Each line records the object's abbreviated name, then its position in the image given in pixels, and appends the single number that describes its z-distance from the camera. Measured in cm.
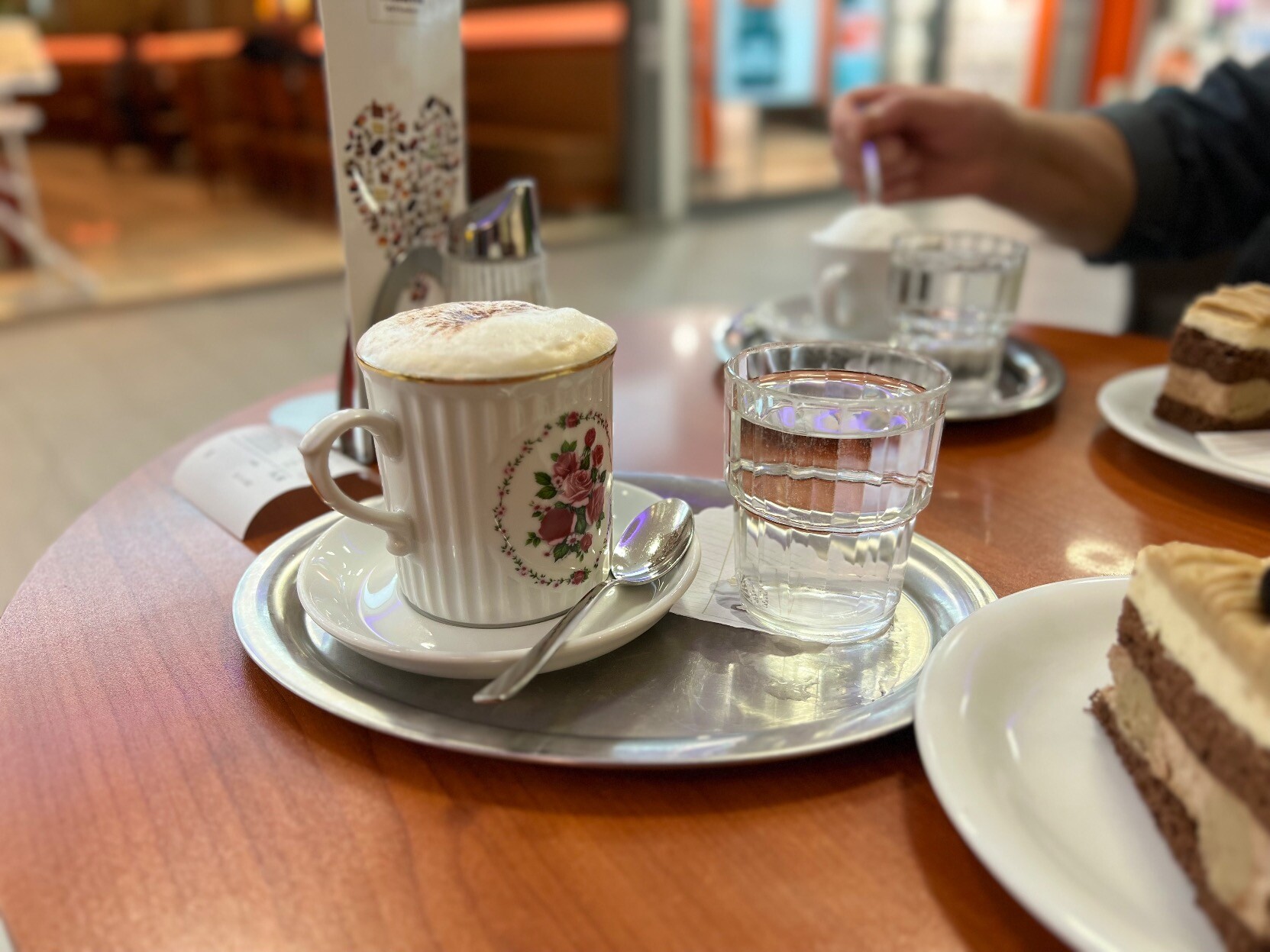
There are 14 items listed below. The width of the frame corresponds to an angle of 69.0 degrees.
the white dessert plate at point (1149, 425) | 76
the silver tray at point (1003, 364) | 91
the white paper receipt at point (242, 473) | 72
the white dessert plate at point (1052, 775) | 35
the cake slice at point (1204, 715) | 35
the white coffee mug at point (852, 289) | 109
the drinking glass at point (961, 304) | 99
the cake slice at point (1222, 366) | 83
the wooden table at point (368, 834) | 38
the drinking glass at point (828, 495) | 55
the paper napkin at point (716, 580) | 58
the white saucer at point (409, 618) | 49
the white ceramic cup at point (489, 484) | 49
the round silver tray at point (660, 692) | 45
